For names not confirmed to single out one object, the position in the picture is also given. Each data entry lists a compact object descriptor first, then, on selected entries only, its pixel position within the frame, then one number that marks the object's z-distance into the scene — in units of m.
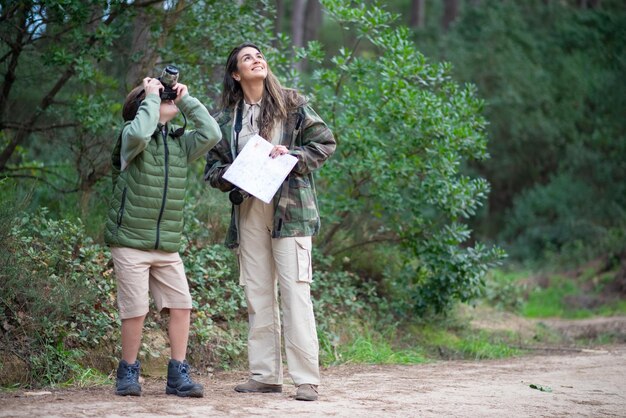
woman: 11.02
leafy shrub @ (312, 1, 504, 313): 17.22
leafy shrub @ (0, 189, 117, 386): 11.84
